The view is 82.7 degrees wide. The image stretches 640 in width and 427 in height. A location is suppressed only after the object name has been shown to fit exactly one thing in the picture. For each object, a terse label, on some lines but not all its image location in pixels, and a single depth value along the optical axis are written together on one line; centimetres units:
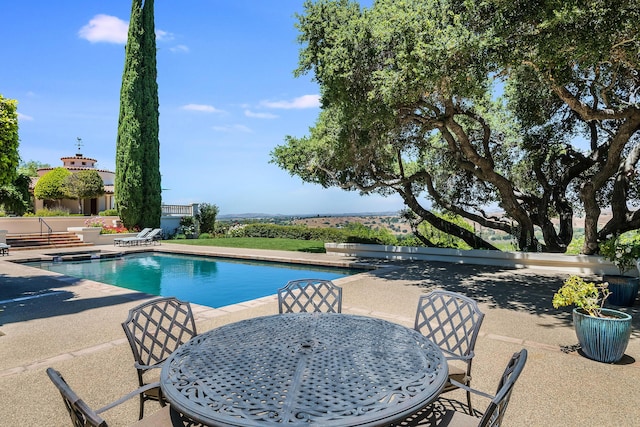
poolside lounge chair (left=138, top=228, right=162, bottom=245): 1755
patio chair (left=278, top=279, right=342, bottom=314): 342
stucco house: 2805
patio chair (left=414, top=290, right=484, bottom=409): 251
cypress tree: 1975
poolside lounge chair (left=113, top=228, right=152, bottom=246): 1717
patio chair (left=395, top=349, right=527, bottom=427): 147
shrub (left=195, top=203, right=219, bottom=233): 2245
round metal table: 151
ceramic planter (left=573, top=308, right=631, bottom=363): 355
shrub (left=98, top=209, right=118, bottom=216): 2241
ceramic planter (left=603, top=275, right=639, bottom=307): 568
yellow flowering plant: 378
